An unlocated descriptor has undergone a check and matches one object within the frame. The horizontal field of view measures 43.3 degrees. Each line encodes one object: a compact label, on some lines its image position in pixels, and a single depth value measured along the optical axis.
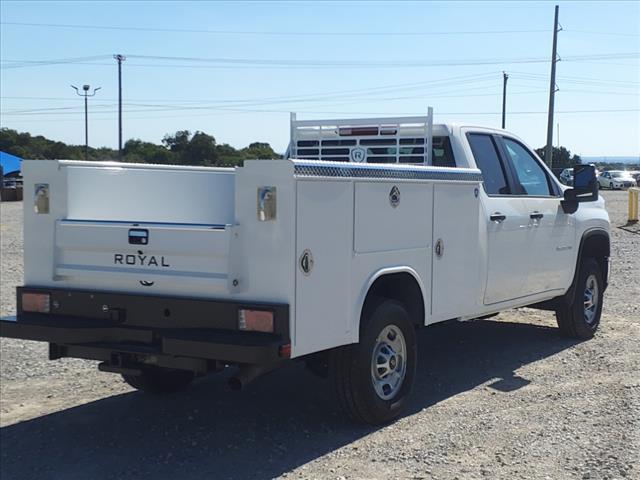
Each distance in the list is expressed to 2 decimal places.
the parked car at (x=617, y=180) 54.94
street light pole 53.89
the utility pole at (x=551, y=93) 39.66
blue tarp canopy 36.72
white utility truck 4.83
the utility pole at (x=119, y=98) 51.31
